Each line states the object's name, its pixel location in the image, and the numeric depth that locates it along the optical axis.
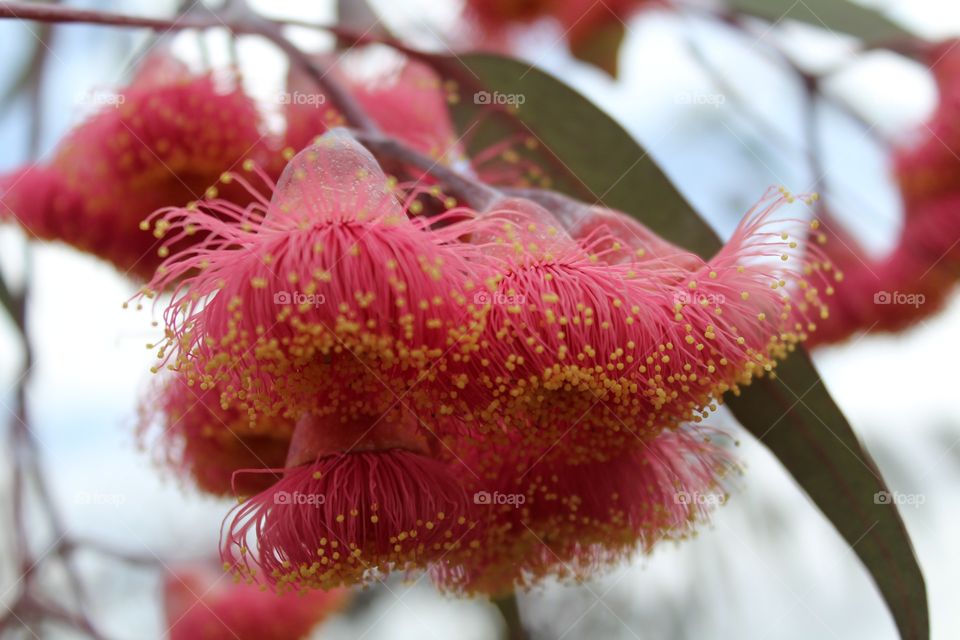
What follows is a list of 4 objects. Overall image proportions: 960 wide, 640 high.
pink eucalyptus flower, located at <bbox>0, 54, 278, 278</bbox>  0.41
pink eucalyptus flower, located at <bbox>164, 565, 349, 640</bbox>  0.47
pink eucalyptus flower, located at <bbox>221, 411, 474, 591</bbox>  0.36
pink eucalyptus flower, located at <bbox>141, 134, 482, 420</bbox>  0.34
